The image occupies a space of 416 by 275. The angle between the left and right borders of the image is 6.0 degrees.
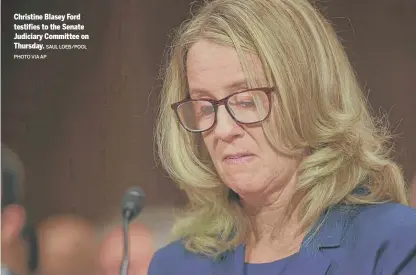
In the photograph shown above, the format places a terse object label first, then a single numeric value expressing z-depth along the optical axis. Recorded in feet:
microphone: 14.34
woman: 13.69
